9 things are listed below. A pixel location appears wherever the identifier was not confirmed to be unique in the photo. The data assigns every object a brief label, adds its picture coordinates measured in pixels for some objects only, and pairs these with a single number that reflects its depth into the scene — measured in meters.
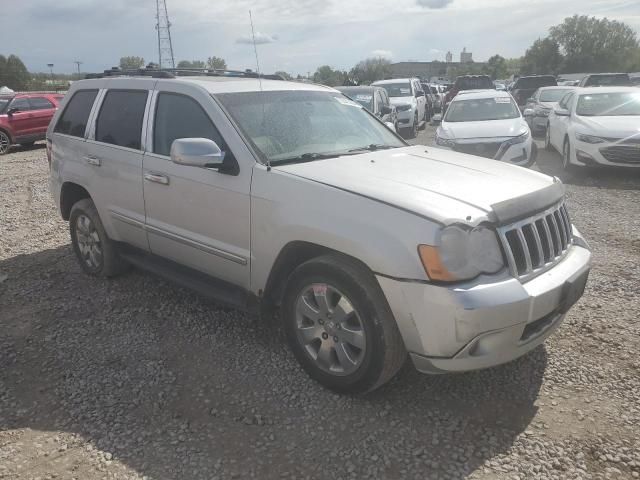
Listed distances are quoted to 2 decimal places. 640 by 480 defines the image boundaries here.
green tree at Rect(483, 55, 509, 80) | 96.38
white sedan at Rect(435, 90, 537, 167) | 9.13
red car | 14.91
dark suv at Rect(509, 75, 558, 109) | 22.33
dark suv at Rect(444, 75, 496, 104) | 21.41
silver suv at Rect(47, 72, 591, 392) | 2.66
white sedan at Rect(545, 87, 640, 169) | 8.86
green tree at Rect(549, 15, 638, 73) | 84.00
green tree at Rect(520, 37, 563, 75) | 85.31
